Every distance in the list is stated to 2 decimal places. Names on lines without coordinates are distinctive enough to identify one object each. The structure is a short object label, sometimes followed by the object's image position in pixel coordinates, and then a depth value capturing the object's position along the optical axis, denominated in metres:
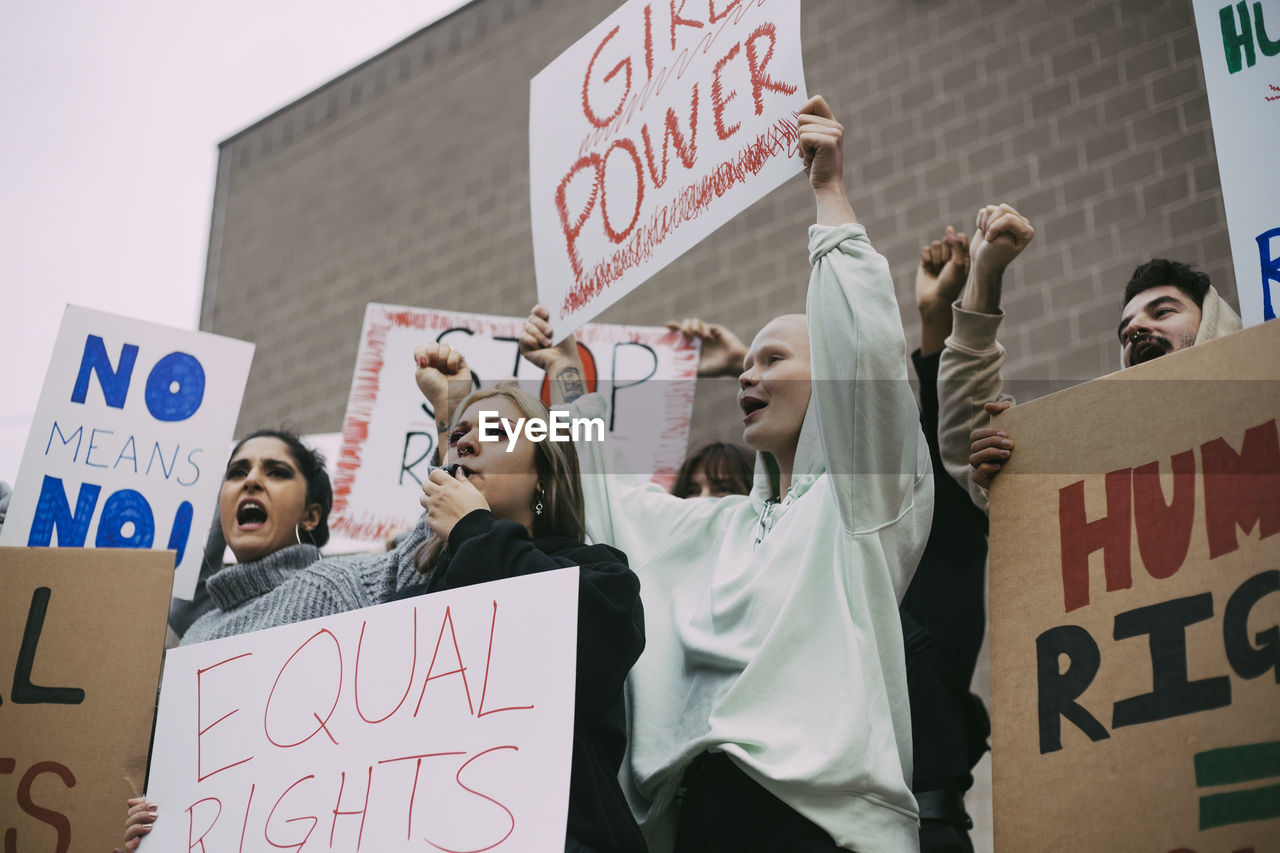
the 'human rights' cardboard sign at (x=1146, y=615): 1.47
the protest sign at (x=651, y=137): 2.25
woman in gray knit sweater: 2.50
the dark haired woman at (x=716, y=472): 2.95
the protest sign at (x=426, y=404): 3.15
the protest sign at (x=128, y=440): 2.64
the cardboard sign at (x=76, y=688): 2.00
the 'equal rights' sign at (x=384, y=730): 1.61
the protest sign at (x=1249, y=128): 2.04
